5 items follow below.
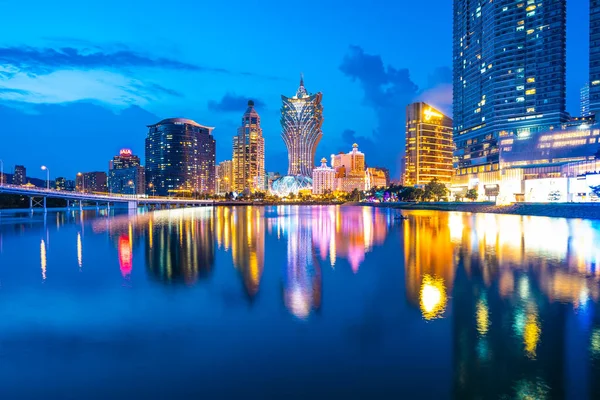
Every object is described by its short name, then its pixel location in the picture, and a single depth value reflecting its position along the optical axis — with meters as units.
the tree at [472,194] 130.00
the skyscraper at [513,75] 135.62
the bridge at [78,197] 81.81
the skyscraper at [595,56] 124.12
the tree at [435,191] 137.75
